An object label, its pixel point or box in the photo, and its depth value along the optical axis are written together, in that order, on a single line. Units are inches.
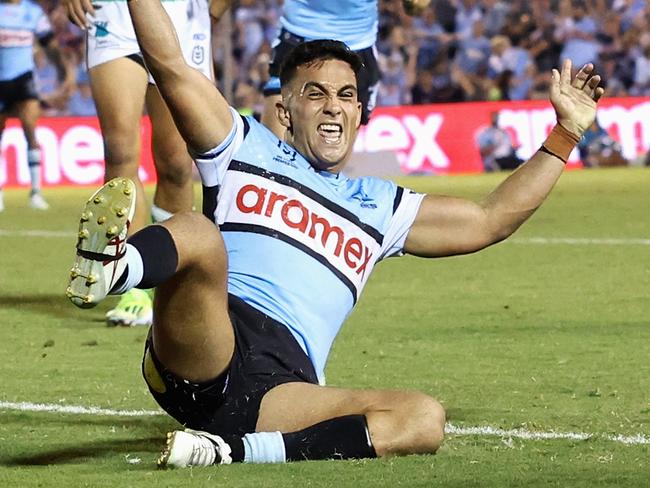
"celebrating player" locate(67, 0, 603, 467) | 185.8
